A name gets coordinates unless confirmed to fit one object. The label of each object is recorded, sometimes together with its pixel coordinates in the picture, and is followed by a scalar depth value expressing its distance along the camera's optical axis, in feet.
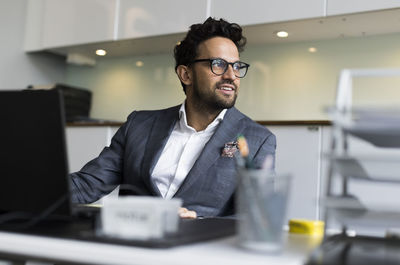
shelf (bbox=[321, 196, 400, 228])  2.45
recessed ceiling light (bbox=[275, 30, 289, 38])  11.32
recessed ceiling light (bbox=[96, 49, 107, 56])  14.22
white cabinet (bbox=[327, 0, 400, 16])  9.45
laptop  2.59
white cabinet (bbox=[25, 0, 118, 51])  13.23
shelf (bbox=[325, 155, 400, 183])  2.33
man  5.16
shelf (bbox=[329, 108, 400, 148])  2.39
